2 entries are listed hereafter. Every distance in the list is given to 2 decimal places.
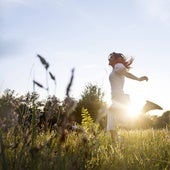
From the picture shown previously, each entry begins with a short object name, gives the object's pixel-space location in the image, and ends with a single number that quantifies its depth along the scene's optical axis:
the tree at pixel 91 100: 11.77
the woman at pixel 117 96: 3.79
